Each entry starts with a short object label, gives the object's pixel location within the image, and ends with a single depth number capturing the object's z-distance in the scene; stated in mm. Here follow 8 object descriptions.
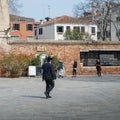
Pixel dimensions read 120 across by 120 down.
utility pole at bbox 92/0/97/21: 37451
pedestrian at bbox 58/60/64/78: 24179
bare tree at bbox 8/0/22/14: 32642
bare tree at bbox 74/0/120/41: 36560
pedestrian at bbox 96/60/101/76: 25725
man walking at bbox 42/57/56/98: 12142
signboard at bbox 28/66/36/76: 24469
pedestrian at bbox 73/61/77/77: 25441
